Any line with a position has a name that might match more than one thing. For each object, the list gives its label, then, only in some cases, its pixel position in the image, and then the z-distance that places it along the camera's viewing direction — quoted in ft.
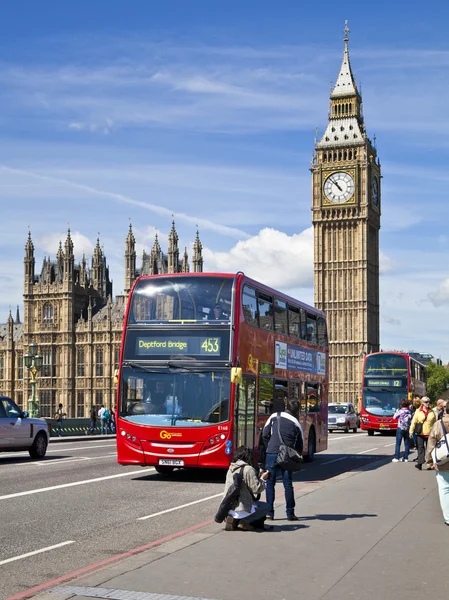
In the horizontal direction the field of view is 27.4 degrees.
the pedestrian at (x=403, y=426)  75.33
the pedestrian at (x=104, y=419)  157.58
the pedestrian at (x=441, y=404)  48.15
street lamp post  137.69
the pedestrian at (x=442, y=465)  37.17
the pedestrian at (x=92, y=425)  156.87
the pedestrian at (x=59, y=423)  143.90
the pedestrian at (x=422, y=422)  68.49
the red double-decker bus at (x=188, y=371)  54.70
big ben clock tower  330.13
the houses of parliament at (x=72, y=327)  298.15
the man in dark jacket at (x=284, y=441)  38.81
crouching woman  34.81
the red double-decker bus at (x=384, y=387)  135.95
